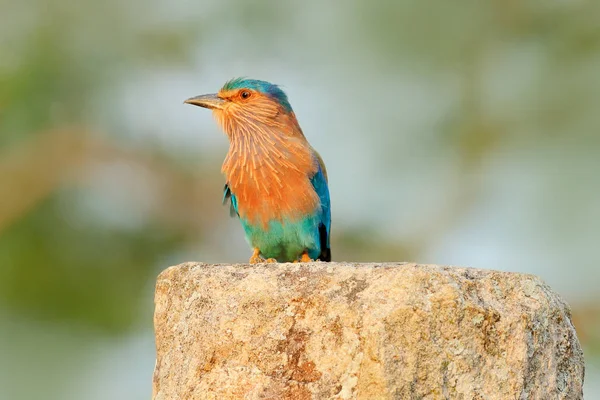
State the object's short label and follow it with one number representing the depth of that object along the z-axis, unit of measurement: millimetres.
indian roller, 8164
